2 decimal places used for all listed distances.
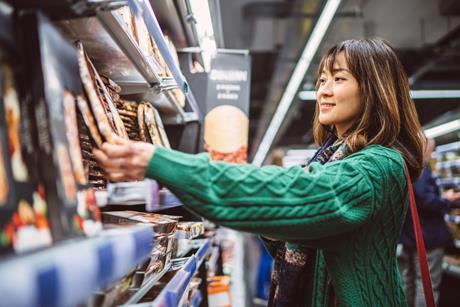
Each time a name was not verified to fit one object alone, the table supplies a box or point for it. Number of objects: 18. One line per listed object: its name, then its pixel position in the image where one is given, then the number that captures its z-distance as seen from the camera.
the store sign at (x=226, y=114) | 3.06
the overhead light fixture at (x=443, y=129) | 8.21
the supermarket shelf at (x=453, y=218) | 7.28
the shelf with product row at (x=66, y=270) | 0.51
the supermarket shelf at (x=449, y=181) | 7.52
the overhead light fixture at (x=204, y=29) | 2.26
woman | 0.98
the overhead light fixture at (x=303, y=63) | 3.69
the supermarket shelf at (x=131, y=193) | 0.94
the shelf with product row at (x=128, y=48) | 1.05
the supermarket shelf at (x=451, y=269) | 6.21
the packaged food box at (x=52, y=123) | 0.76
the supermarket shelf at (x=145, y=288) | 1.14
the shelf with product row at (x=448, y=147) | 8.08
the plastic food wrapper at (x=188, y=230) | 1.65
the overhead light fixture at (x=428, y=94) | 10.04
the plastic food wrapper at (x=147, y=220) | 1.21
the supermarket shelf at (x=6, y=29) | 0.68
